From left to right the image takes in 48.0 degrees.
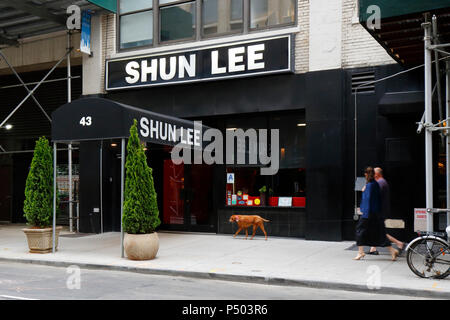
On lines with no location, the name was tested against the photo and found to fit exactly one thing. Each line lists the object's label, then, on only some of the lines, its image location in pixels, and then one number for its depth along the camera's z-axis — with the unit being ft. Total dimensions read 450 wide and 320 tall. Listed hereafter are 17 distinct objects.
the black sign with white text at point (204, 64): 46.60
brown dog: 45.37
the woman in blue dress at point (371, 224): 34.32
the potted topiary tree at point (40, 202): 40.34
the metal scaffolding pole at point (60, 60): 55.06
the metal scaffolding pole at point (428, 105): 29.69
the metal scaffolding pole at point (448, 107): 34.05
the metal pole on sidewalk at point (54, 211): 40.55
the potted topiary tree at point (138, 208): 35.68
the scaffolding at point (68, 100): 55.21
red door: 53.88
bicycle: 27.68
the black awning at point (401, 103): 39.17
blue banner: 54.47
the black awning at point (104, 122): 37.45
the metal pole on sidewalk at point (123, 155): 37.35
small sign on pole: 30.50
